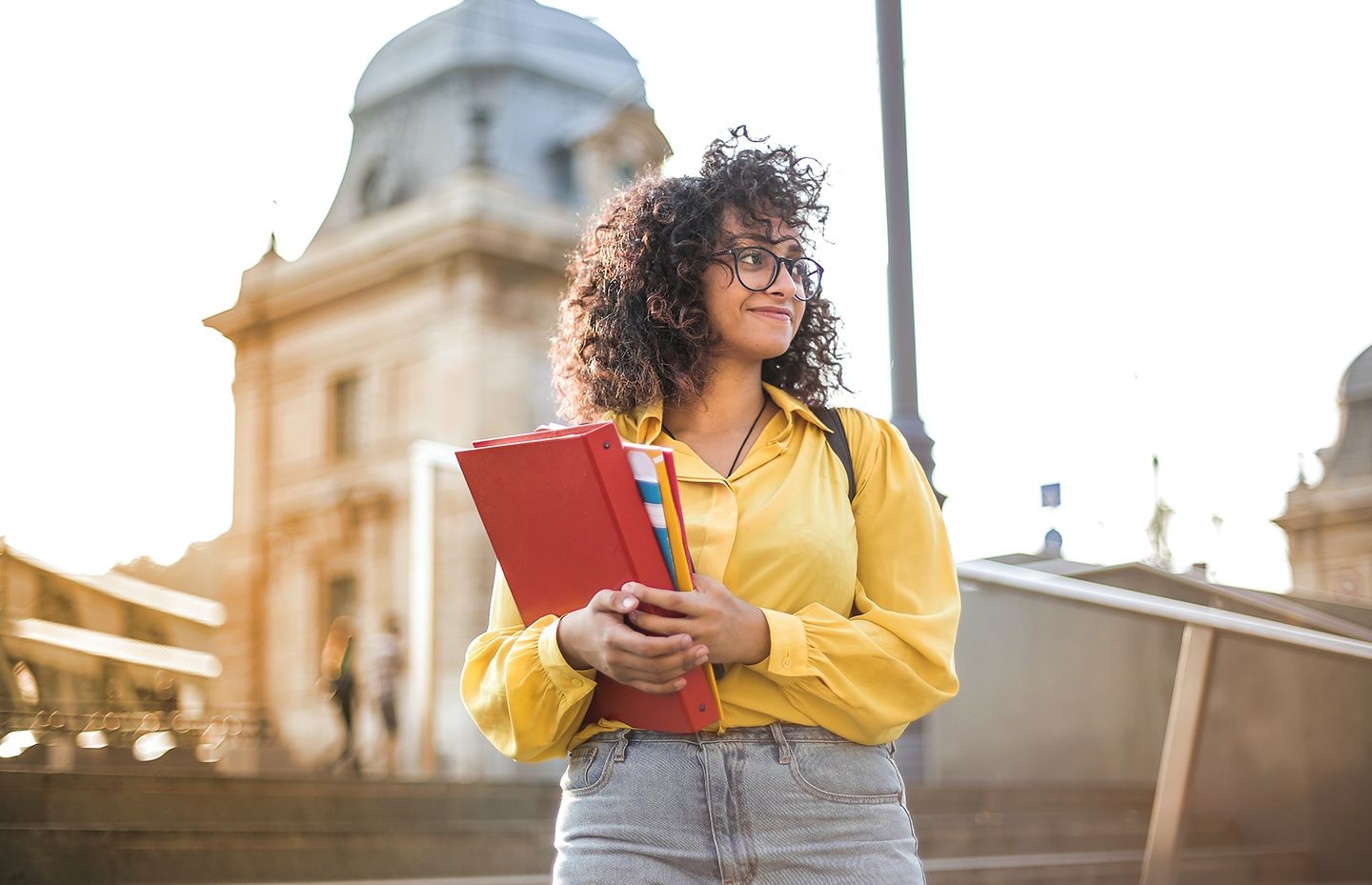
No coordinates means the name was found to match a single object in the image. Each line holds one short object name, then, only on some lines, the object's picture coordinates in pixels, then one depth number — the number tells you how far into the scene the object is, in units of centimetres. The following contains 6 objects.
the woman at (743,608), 189
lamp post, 532
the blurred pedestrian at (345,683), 1224
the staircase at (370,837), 455
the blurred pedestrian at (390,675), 1223
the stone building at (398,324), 1580
